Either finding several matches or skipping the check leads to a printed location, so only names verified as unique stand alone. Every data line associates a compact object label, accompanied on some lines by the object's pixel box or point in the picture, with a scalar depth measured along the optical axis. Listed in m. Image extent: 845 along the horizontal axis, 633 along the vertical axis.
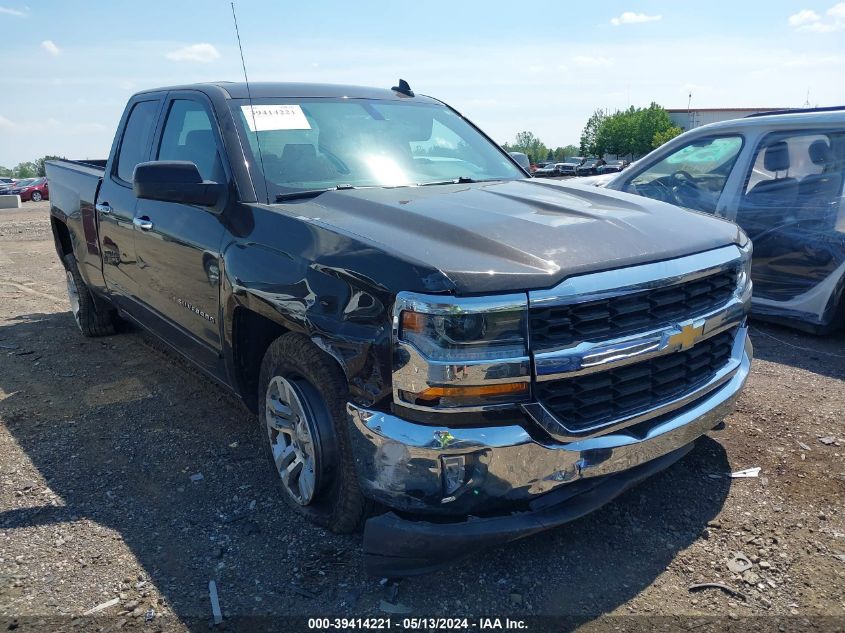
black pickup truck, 2.24
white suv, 5.11
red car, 34.16
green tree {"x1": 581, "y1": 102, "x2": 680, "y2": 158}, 107.72
